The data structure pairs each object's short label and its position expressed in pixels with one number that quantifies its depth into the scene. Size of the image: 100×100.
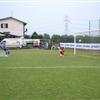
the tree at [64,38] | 29.33
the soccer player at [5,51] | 17.06
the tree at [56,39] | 34.20
